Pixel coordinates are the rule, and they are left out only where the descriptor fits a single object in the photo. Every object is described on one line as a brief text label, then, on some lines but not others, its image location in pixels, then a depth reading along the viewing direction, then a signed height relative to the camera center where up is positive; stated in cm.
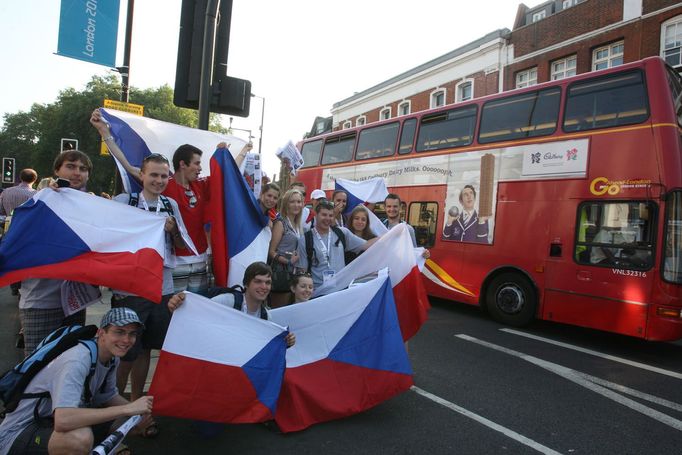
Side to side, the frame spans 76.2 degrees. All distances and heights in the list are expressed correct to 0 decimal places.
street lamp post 4148 +946
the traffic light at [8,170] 1844 +110
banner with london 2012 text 698 +285
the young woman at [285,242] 410 -22
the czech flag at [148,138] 367 +66
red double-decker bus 609 +71
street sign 811 +196
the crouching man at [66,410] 218 -108
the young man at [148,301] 303 -62
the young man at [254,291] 326 -56
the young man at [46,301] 291 -69
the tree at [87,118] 2853 +599
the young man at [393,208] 536 +24
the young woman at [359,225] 504 +0
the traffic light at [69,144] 909 +121
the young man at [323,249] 431 -27
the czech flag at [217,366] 288 -105
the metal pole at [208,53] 368 +135
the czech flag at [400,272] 459 -48
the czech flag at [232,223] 356 -7
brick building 1533 +822
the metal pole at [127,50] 912 +325
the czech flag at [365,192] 730 +59
